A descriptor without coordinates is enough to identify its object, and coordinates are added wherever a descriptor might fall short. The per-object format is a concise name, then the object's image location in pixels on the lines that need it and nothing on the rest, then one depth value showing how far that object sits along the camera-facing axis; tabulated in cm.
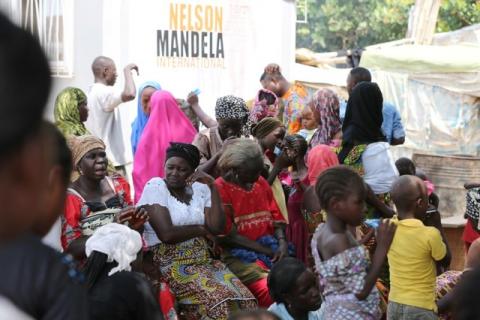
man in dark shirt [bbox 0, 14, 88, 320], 116
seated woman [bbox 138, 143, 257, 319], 539
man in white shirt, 851
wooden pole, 1872
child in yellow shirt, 513
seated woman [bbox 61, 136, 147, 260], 511
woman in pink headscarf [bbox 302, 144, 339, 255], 651
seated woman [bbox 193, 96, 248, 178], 707
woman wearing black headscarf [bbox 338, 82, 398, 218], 663
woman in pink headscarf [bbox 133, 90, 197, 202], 758
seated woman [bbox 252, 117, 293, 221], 680
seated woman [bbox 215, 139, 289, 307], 593
